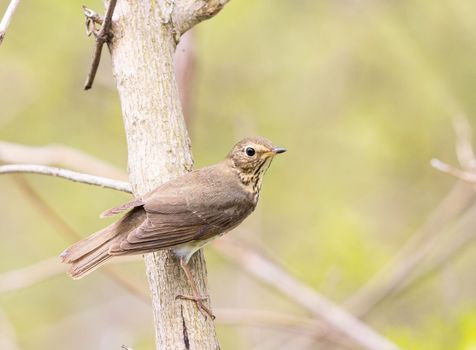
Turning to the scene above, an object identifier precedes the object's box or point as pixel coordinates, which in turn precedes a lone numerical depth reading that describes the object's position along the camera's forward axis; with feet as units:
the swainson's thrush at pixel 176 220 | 25.62
